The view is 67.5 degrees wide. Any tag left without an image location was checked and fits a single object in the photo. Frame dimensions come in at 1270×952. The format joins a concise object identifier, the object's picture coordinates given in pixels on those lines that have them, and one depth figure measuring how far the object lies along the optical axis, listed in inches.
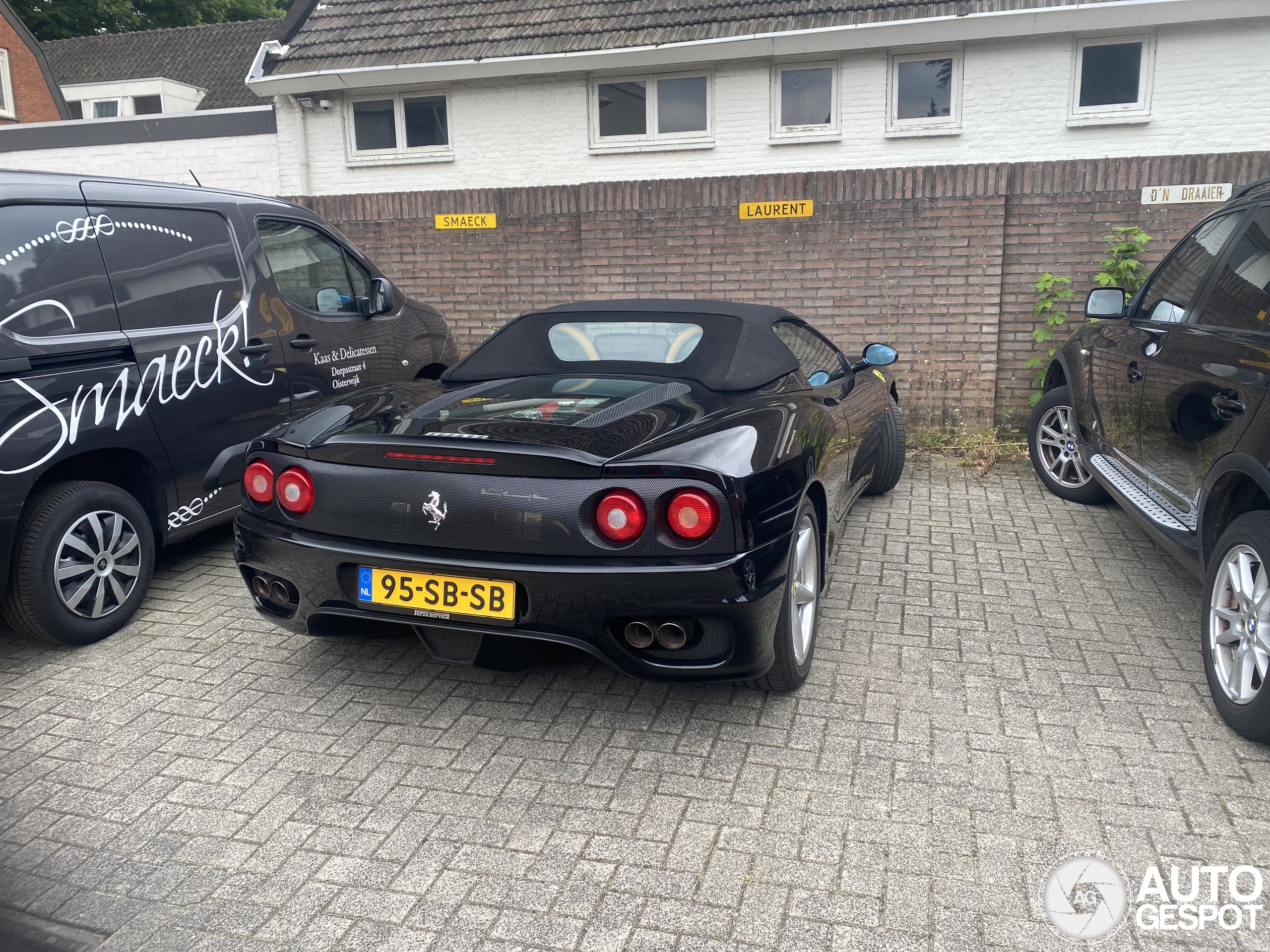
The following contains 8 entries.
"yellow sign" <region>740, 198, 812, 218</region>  324.8
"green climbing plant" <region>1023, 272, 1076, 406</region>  307.1
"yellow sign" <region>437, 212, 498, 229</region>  356.8
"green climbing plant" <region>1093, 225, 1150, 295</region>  292.4
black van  150.4
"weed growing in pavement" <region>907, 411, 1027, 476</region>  300.8
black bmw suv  127.2
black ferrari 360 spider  115.1
